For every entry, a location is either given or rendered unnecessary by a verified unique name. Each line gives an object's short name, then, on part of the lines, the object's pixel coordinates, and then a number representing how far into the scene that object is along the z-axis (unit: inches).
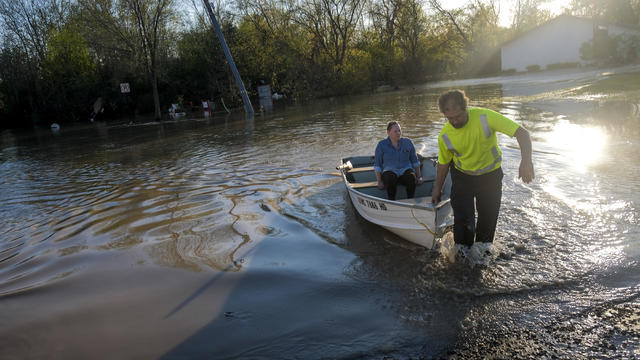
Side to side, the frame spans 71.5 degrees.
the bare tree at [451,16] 2337.6
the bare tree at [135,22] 1204.5
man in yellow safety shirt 173.6
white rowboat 209.9
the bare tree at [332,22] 1749.5
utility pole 1077.1
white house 1646.2
